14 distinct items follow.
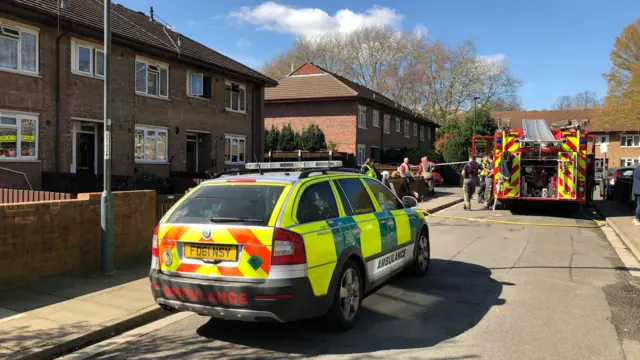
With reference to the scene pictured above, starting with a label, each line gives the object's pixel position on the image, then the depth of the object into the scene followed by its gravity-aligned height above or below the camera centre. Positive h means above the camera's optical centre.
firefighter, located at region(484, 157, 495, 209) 16.55 -0.47
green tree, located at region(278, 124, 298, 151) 27.09 +1.51
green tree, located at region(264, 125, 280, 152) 27.21 +1.50
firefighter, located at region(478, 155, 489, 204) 17.20 -0.15
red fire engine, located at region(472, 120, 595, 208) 14.24 +0.23
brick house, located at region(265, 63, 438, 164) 30.47 +3.76
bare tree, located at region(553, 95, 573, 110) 69.30 +9.19
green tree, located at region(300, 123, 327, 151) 27.14 +1.58
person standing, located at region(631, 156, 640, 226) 11.66 -0.35
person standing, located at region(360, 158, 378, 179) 14.82 +0.05
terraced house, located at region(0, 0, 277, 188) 13.20 +2.33
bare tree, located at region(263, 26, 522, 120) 52.78 +10.88
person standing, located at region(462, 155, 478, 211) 16.77 -0.32
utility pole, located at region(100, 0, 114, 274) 7.17 -0.32
